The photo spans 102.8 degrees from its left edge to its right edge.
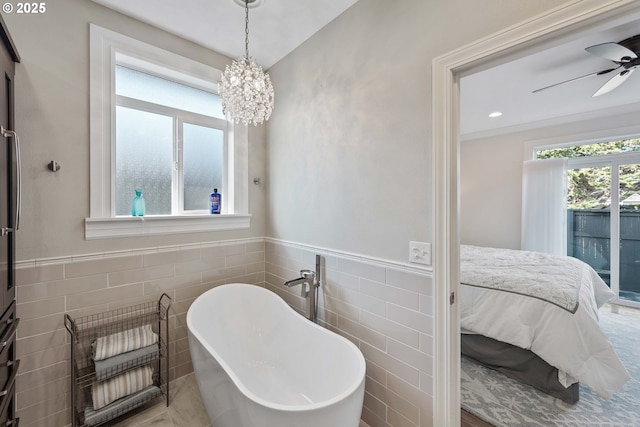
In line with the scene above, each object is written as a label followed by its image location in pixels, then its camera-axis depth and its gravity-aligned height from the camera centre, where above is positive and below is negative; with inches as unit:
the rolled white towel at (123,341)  59.4 -31.9
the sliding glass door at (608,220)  137.6 -5.1
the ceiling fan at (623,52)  70.6 +45.4
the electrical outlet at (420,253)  50.7 -8.4
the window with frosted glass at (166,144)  73.4 +21.5
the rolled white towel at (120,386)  59.0 -42.1
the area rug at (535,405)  64.2 -52.5
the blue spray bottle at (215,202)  86.2 +3.2
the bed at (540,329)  65.8 -33.9
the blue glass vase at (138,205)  71.8 +1.9
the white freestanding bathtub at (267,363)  40.4 -33.3
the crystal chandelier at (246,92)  53.7 +25.7
